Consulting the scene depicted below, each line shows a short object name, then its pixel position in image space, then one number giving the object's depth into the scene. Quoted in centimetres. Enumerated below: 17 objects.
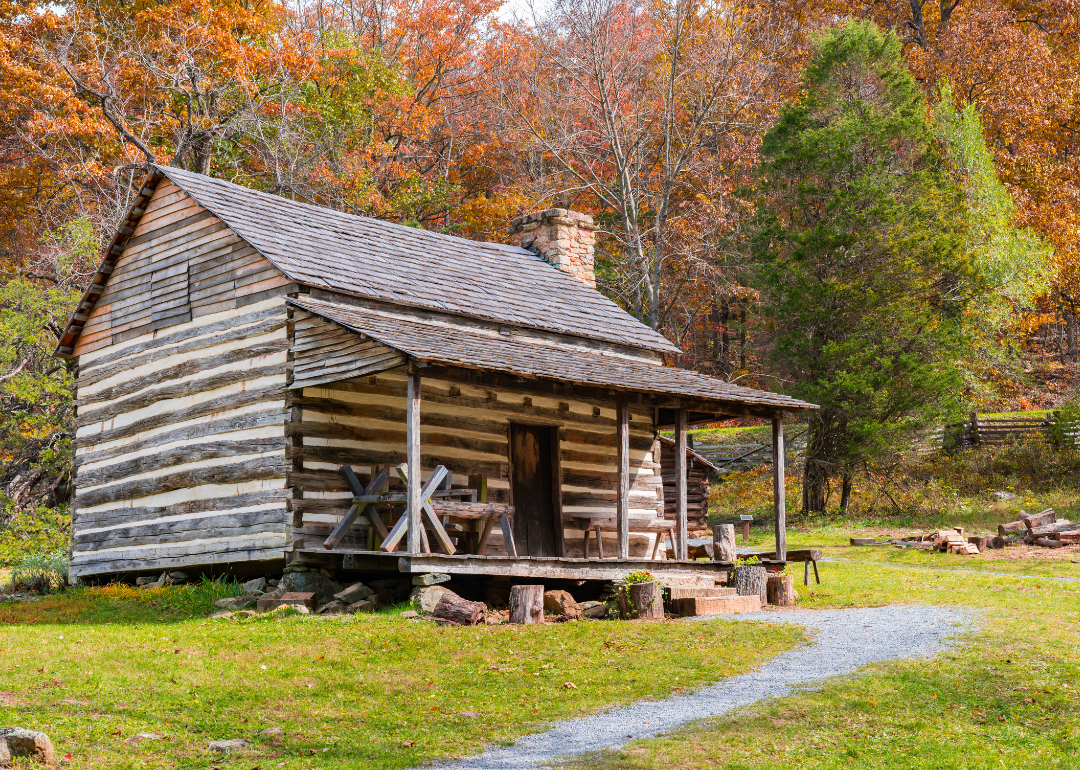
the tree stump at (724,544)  1470
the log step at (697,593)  1289
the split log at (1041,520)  2072
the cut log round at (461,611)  1136
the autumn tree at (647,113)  3070
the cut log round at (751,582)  1359
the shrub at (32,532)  2111
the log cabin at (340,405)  1330
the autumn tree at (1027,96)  3397
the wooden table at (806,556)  1536
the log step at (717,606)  1251
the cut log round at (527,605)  1162
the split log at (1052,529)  2036
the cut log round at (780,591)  1368
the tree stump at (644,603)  1222
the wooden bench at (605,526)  1631
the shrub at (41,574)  1672
